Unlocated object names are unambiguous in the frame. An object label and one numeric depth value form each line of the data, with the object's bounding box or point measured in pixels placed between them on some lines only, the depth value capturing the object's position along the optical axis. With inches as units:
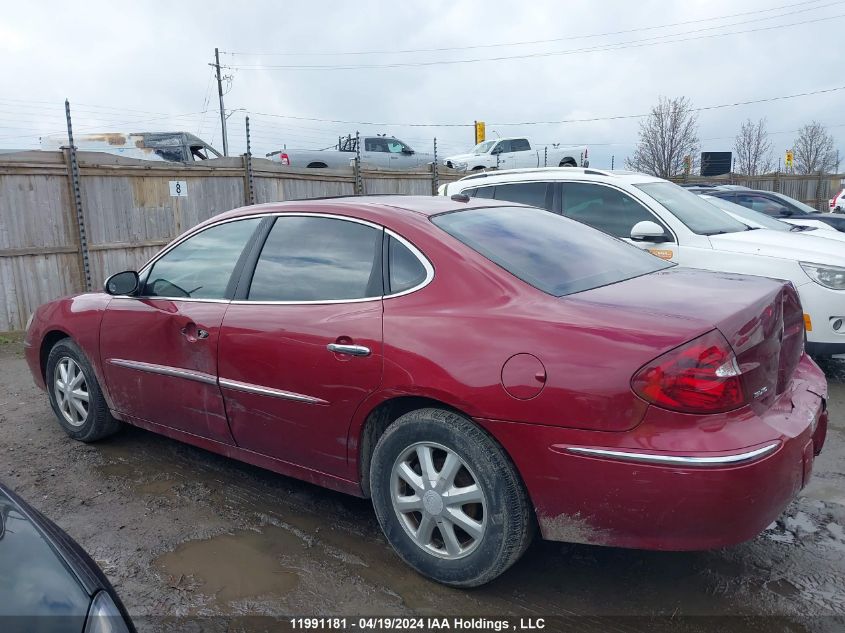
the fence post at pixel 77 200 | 363.3
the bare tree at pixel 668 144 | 1425.9
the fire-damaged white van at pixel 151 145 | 673.6
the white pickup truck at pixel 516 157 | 987.9
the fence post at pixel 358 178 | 539.2
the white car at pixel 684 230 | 221.8
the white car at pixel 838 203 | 900.2
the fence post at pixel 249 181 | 460.1
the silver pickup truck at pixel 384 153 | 882.8
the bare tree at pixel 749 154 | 1855.3
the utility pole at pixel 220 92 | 1589.6
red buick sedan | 98.7
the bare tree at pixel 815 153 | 1892.2
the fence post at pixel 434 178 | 640.4
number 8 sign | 422.3
